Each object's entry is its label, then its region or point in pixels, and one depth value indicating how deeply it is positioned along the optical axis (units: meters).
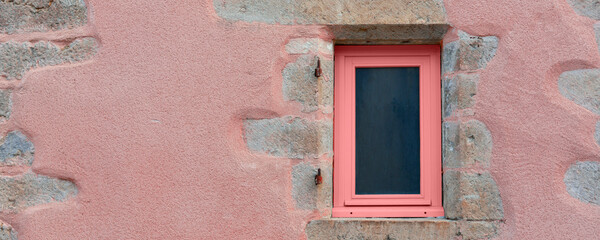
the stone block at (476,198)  2.72
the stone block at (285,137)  2.79
